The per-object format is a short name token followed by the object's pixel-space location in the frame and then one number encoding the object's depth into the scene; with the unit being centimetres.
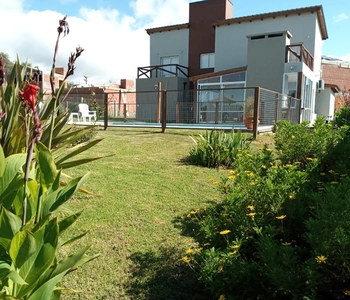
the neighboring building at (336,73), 3431
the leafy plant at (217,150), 623
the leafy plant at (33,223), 126
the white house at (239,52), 1739
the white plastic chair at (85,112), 1676
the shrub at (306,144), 525
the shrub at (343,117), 890
